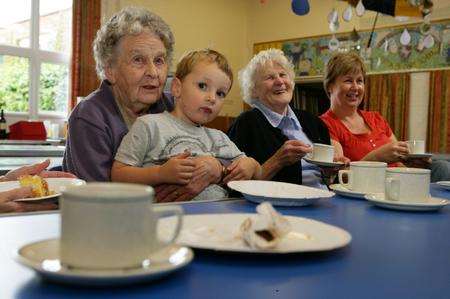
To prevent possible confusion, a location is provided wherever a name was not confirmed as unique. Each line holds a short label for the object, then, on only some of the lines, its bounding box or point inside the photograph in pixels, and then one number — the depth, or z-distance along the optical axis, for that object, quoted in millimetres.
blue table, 512
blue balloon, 3223
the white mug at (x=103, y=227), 498
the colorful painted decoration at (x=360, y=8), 3365
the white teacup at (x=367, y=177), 1388
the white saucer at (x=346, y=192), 1323
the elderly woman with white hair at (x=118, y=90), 1616
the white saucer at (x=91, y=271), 480
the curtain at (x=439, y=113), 6207
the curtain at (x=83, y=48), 6352
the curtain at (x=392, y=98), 6539
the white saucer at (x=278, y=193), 1106
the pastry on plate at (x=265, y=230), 622
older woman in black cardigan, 2223
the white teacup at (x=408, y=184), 1181
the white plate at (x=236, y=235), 634
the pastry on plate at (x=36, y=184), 1121
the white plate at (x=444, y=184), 1706
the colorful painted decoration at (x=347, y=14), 3509
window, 6250
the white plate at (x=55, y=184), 1188
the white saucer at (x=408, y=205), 1126
